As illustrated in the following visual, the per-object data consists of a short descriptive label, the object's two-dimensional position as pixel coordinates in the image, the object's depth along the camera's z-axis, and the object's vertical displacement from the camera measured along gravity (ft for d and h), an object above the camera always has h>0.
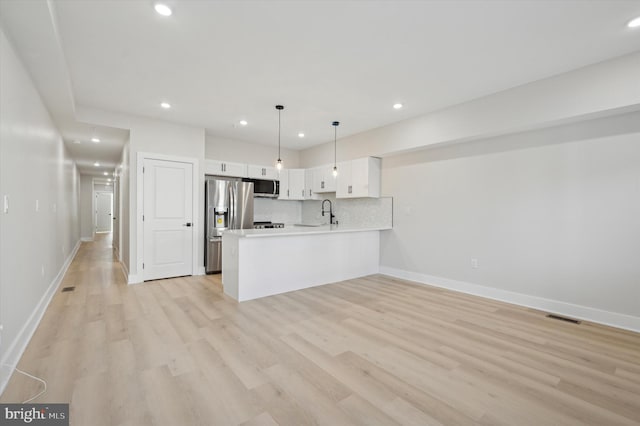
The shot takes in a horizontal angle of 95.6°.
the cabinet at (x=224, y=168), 18.34 +2.56
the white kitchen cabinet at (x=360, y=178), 17.53 +1.92
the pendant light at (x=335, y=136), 16.38 +4.81
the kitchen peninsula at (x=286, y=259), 12.42 -2.44
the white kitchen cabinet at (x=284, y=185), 21.59 +1.74
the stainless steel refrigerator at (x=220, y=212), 17.25 -0.27
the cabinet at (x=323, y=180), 20.03 +2.06
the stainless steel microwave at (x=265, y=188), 20.35 +1.46
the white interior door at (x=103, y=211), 47.29 -0.77
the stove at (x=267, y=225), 20.30 -1.21
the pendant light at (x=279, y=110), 13.79 +4.83
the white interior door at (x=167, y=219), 15.49 -0.66
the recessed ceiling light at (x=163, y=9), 7.01 +4.88
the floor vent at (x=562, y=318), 10.46 -3.96
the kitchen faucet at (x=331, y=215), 21.49 -0.47
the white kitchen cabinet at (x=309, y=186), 21.72 +1.68
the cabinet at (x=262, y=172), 20.09 +2.56
